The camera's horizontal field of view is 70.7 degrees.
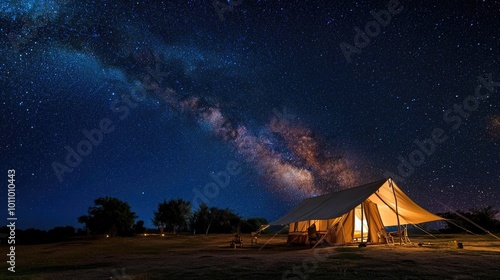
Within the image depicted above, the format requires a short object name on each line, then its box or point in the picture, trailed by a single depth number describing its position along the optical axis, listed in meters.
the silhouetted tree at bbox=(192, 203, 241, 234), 40.19
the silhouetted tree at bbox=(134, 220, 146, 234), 41.97
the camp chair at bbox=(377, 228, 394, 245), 15.09
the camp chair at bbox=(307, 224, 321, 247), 15.69
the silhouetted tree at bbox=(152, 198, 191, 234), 40.75
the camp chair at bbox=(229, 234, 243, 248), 16.71
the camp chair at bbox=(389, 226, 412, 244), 15.34
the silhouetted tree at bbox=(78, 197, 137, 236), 35.62
